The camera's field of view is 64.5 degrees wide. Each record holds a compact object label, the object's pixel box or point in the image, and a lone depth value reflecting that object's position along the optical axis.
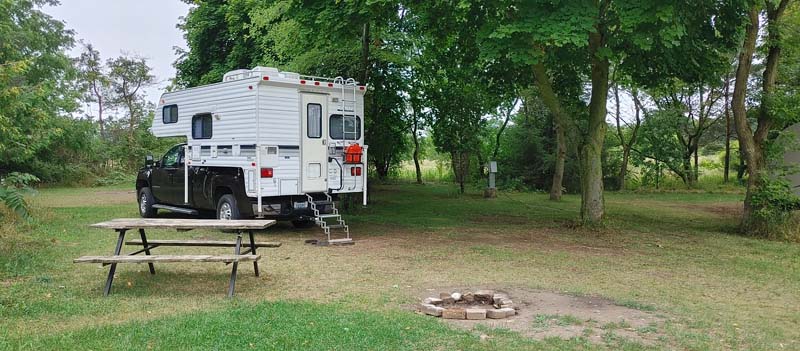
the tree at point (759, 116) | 11.82
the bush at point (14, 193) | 6.88
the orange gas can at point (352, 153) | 11.09
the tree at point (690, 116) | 26.44
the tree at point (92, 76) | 32.06
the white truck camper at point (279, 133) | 10.30
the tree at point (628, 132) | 26.39
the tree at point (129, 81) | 32.56
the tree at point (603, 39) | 9.25
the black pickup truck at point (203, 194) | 10.70
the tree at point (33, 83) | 9.36
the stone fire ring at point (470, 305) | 5.54
